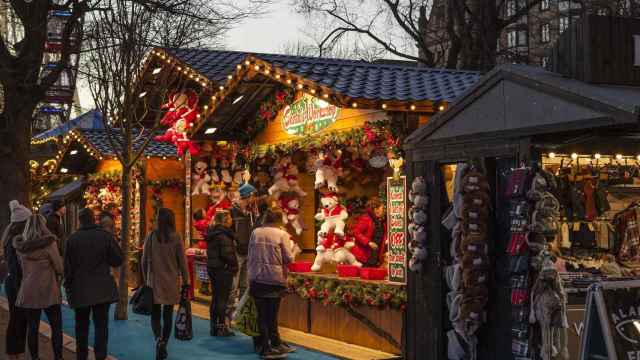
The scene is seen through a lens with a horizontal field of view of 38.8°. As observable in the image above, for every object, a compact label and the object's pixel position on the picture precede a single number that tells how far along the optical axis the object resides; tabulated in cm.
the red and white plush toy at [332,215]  1247
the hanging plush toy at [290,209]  1430
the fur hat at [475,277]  811
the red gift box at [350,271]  1169
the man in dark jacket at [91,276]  907
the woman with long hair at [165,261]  987
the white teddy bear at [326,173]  1254
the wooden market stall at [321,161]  1070
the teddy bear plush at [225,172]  1631
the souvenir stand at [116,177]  1927
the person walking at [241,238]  1255
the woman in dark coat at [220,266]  1173
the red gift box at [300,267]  1292
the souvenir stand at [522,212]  735
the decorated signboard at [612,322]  637
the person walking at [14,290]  975
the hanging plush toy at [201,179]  1653
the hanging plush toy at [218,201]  1602
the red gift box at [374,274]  1114
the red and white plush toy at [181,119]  1670
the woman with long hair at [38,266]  924
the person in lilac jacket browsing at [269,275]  1008
